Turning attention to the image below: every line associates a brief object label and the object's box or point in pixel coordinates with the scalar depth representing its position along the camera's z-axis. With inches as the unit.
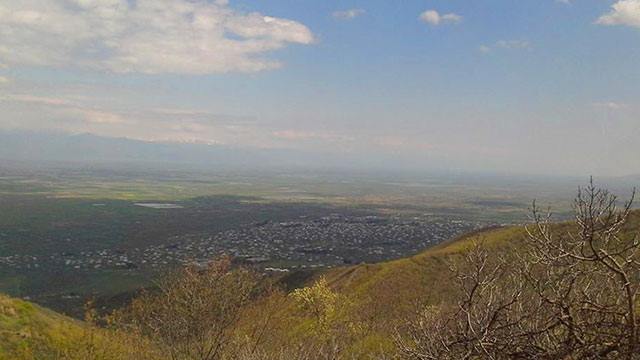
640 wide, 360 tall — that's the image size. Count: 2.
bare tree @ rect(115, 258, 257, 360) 919.7
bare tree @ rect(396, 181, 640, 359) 236.4
